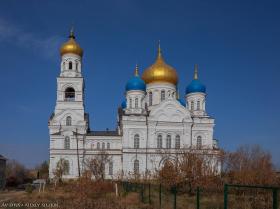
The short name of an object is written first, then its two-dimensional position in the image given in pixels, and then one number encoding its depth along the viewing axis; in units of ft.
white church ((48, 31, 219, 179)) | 143.74
